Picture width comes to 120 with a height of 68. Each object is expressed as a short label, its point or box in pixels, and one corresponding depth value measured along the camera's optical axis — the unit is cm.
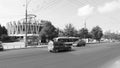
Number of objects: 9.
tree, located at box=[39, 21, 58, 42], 3978
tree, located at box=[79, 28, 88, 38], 5491
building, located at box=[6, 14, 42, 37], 8712
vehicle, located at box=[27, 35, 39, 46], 3723
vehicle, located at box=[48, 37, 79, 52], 1866
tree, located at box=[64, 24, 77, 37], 4841
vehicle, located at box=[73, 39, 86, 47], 3132
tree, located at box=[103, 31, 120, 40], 11082
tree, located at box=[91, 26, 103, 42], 6019
